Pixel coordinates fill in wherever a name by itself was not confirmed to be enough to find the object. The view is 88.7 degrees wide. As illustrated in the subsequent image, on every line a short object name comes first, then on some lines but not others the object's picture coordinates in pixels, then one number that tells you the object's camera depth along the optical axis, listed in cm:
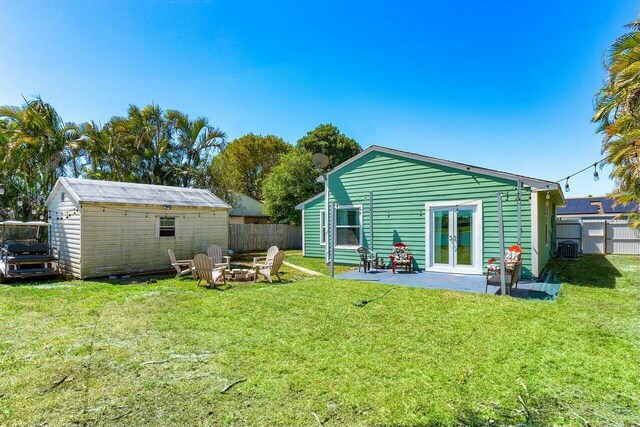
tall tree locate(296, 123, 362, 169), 2775
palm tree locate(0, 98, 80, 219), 1497
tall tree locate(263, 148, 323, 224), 2228
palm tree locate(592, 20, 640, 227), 697
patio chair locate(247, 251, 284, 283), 925
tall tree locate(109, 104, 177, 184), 1938
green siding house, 895
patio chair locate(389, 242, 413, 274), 1033
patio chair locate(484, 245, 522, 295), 731
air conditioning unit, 1514
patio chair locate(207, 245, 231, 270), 1185
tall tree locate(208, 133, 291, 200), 3303
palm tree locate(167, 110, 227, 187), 2028
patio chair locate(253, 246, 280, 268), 990
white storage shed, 1012
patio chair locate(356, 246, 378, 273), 1059
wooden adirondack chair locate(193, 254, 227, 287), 852
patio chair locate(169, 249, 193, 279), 1006
